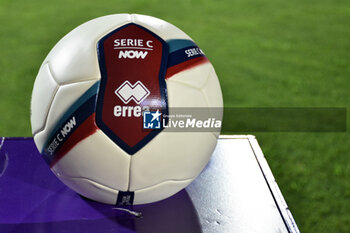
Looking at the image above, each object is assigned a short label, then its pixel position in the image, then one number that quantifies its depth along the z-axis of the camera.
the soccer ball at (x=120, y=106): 0.90
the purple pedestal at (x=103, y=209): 0.96
